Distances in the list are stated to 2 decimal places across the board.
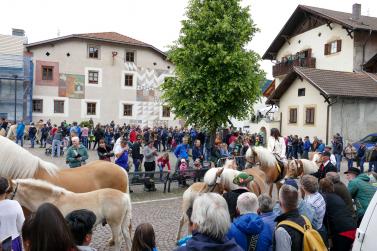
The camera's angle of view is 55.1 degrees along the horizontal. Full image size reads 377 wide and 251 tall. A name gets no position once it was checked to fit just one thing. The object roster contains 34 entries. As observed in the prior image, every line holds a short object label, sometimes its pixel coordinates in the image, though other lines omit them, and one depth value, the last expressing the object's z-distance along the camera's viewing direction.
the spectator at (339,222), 5.00
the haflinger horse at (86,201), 5.22
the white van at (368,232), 3.50
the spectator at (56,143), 19.91
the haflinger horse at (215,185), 6.07
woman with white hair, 2.72
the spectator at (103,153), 12.25
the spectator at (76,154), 9.95
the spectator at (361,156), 18.69
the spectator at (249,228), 3.69
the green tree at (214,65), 19.03
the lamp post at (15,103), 34.59
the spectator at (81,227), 2.82
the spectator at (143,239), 3.28
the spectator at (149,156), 13.41
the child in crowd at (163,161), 13.68
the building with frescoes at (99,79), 36.38
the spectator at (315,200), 4.80
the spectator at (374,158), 17.28
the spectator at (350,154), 18.28
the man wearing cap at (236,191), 4.79
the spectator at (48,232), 2.25
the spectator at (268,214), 3.81
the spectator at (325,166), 9.62
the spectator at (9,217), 4.25
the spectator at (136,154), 14.73
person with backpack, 3.62
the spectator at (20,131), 21.86
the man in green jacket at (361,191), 5.82
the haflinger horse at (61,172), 6.10
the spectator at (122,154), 12.06
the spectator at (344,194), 5.55
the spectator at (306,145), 22.40
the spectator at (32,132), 23.09
